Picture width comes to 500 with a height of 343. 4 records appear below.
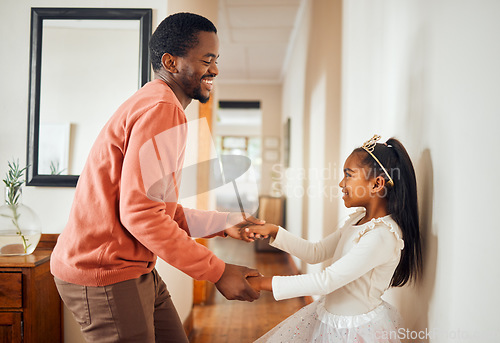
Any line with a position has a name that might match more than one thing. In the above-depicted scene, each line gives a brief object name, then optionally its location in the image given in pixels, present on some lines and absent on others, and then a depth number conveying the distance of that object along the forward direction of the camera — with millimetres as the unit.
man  1003
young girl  1171
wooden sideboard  1726
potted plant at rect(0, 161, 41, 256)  1869
